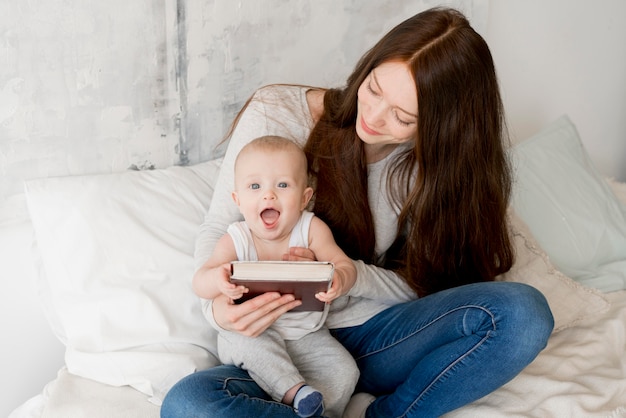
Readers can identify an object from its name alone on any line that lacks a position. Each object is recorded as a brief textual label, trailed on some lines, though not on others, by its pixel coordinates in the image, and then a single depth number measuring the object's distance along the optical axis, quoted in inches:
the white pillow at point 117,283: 58.1
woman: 55.9
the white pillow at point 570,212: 82.1
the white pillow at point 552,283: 72.1
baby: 54.1
